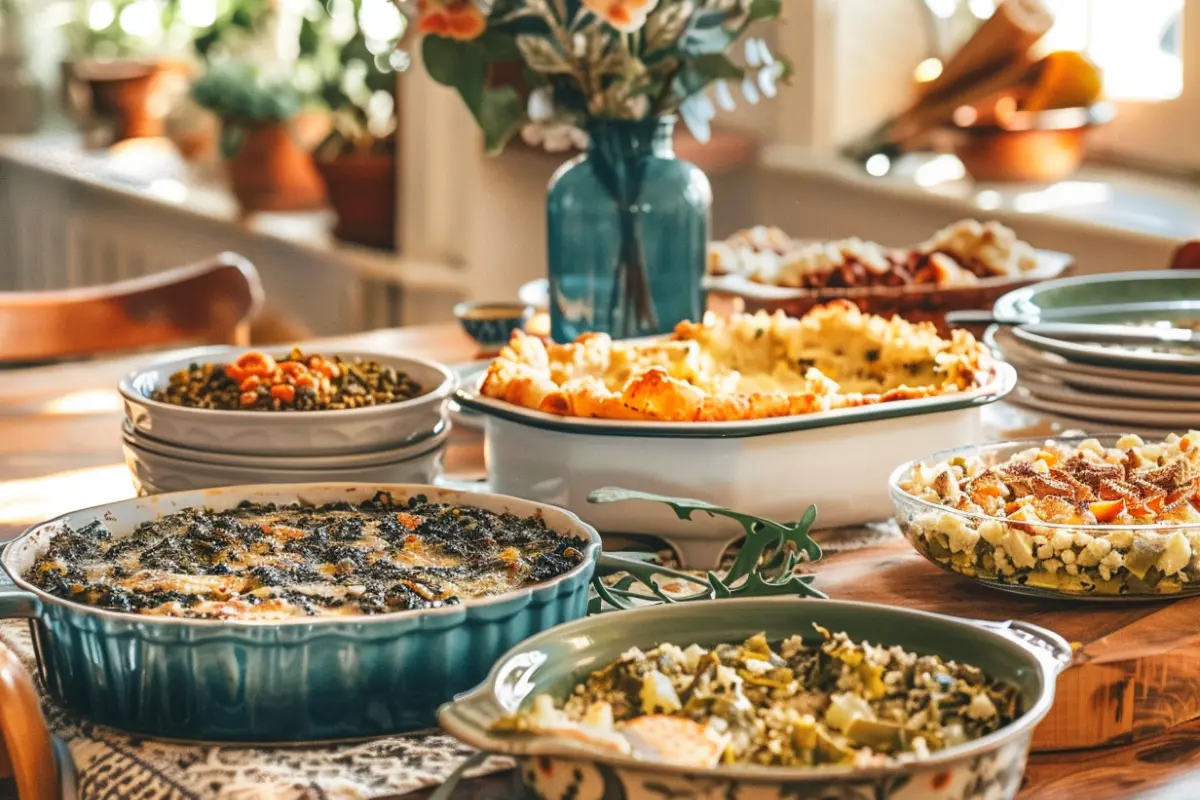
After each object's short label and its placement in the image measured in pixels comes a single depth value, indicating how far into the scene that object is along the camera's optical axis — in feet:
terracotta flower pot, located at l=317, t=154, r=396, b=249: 11.46
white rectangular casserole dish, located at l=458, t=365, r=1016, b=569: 5.94
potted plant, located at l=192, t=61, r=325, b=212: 12.66
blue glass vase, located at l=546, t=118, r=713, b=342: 6.89
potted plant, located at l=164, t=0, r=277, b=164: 14.02
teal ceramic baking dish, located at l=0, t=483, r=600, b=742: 5.08
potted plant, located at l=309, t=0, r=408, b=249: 11.49
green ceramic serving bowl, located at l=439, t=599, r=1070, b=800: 4.14
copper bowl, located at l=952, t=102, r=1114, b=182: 9.42
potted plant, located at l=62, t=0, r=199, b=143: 15.87
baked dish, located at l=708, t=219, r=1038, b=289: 7.35
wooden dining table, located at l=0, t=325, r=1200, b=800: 5.18
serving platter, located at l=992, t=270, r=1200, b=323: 6.84
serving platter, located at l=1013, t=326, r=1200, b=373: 6.26
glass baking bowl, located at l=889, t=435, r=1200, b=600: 5.51
